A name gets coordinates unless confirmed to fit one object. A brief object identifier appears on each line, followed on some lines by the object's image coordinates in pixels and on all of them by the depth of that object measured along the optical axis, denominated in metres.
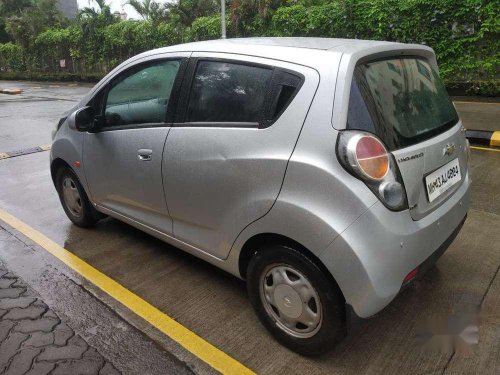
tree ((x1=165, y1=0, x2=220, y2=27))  20.52
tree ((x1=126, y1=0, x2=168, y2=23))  22.59
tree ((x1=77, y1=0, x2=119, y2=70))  24.85
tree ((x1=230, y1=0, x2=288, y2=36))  14.89
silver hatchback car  1.97
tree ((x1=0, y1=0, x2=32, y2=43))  42.94
